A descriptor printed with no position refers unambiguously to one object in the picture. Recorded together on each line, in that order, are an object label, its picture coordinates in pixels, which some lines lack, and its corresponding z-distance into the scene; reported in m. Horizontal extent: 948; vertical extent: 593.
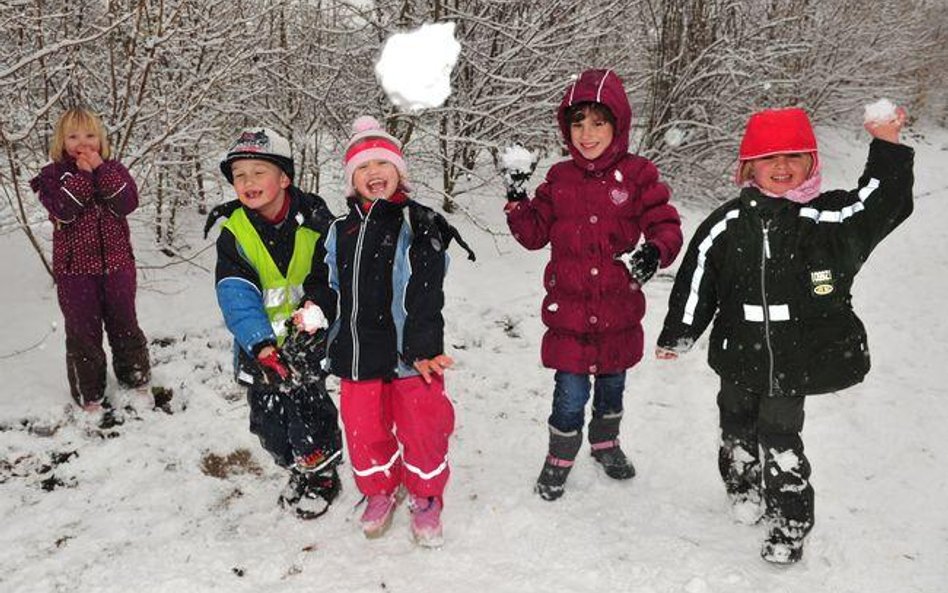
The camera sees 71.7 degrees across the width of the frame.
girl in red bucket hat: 2.48
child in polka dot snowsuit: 3.69
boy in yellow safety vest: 2.79
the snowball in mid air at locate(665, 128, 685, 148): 10.03
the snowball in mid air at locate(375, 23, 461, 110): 6.95
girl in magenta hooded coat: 2.95
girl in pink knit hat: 2.76
